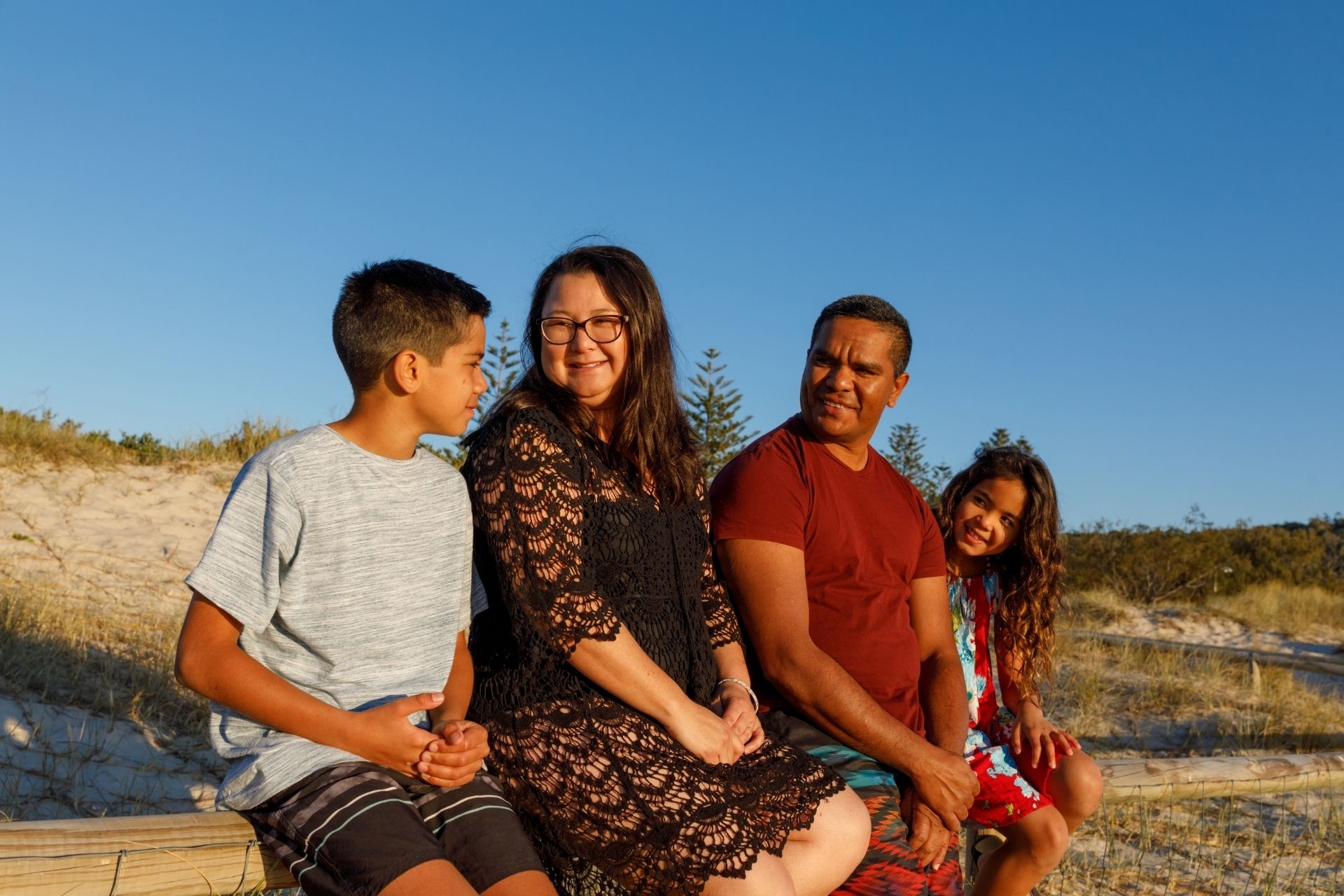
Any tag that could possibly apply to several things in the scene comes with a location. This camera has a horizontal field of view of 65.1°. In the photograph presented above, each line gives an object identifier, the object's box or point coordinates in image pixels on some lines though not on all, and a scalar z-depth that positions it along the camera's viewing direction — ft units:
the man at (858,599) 9.33
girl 10.70
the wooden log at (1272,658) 29.68
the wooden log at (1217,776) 14.87
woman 7.48
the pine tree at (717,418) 40.14
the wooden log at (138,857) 6.12
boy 6.56
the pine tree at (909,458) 50.90
